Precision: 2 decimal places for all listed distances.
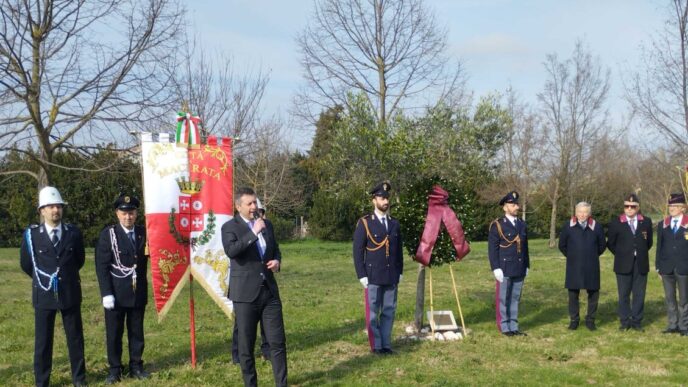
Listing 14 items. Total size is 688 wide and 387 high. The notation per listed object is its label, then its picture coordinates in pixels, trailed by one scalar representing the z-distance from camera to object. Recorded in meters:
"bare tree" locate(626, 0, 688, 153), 12.78
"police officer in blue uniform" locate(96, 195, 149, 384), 6.70
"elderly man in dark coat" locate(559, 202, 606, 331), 9.16
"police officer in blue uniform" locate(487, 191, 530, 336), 8.89
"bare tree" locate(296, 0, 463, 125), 17.53
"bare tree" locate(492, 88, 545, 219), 29.08
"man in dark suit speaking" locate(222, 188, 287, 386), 5.99
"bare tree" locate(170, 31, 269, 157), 18.30
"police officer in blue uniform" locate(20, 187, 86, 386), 6.37
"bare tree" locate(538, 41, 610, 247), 27.89
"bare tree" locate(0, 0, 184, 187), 9.87
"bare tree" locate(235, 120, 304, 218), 24.94
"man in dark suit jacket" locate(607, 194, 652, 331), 9.19
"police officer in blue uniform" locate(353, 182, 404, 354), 7.88
